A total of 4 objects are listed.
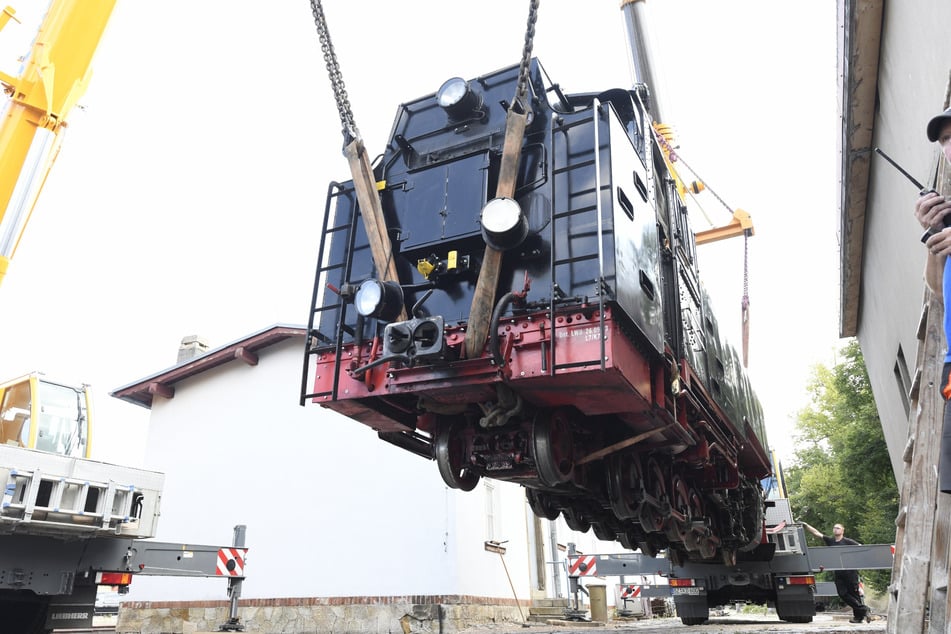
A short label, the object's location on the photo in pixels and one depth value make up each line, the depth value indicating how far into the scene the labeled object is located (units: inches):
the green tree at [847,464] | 773.9
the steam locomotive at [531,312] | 182.4
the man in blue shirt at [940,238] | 84.0
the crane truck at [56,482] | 216.7
